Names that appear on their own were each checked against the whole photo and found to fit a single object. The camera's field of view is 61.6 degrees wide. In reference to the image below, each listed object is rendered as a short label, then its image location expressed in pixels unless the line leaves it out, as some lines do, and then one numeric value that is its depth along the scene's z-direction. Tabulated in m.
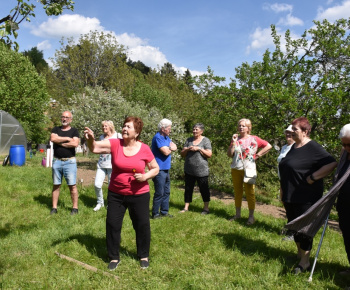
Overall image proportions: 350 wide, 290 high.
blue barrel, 13.10
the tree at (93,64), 33.38
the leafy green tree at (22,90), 26.59
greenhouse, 21.56
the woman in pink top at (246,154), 5.51
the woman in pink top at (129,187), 3.71
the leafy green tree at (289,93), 8.16
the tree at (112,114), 14.13
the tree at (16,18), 2.76
